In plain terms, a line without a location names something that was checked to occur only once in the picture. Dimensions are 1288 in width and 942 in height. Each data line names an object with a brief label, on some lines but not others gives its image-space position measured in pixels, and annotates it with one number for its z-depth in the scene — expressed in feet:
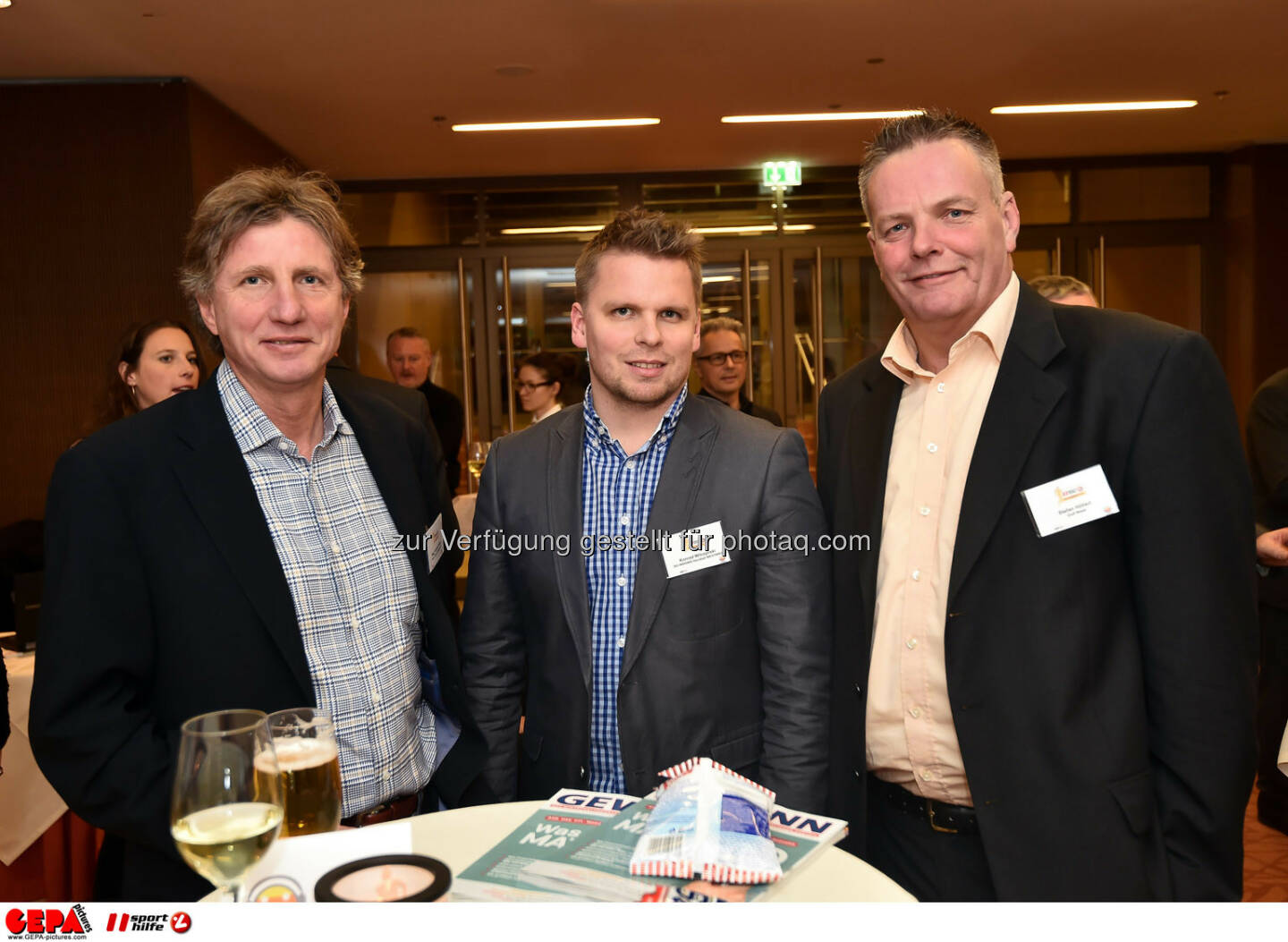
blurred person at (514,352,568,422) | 17.99
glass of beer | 3.66
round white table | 3.99
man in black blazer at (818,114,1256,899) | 5.19
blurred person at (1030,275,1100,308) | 12.11
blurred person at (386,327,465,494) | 22.16
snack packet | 3.73
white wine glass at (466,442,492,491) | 18.81
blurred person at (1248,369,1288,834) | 11.25
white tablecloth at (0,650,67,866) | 9.16
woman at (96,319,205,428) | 12.67
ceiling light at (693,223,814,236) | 30.19
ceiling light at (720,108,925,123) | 23.99
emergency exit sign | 29.12
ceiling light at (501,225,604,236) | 30.19
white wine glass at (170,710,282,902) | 3.26
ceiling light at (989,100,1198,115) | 23.84
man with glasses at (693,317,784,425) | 17.54
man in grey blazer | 6.11
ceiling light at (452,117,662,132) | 23.91
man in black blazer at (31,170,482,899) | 4.94
